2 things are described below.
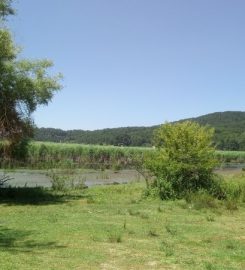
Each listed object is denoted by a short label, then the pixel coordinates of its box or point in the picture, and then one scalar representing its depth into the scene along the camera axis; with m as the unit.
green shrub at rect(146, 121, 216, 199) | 14.67
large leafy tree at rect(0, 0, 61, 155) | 13.26
